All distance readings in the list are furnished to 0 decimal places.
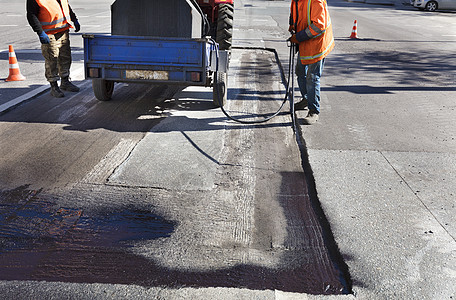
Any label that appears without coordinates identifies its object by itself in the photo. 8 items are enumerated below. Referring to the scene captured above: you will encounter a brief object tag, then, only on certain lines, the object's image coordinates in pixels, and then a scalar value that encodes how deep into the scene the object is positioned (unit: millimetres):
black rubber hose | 6355
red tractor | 8383
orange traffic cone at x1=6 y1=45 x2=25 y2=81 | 8453
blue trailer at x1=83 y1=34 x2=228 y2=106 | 6230
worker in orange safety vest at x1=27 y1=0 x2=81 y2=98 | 7027
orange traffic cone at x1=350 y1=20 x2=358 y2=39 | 15869
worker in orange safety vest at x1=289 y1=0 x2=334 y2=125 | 5992
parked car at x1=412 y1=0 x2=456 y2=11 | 27011
